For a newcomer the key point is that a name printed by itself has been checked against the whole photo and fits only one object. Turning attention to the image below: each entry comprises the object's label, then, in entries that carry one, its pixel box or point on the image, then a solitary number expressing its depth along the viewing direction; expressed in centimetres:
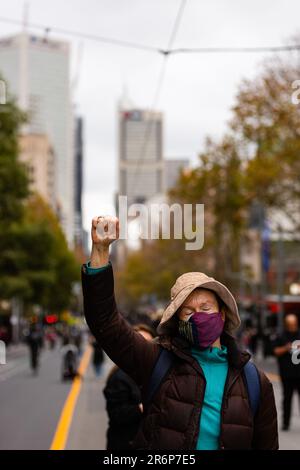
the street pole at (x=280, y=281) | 4206
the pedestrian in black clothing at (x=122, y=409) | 632
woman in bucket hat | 366
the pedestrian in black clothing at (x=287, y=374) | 1420
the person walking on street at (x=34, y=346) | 3228
